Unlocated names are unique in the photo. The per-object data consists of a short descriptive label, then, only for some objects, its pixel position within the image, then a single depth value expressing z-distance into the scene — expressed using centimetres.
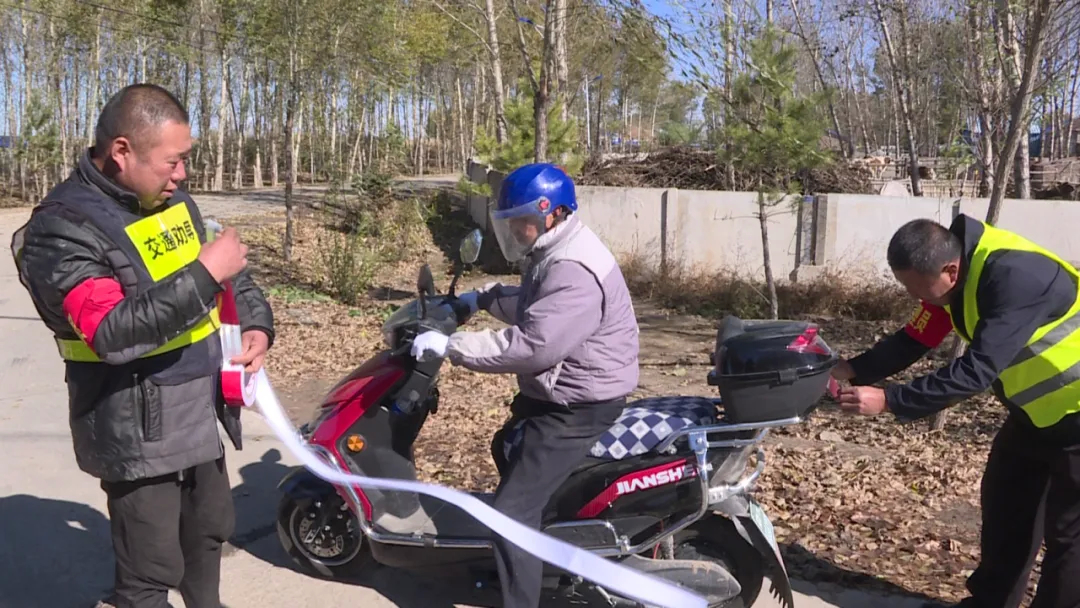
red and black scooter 296
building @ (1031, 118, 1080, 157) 3818
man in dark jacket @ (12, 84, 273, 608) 225
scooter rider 300
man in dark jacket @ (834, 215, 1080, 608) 280
